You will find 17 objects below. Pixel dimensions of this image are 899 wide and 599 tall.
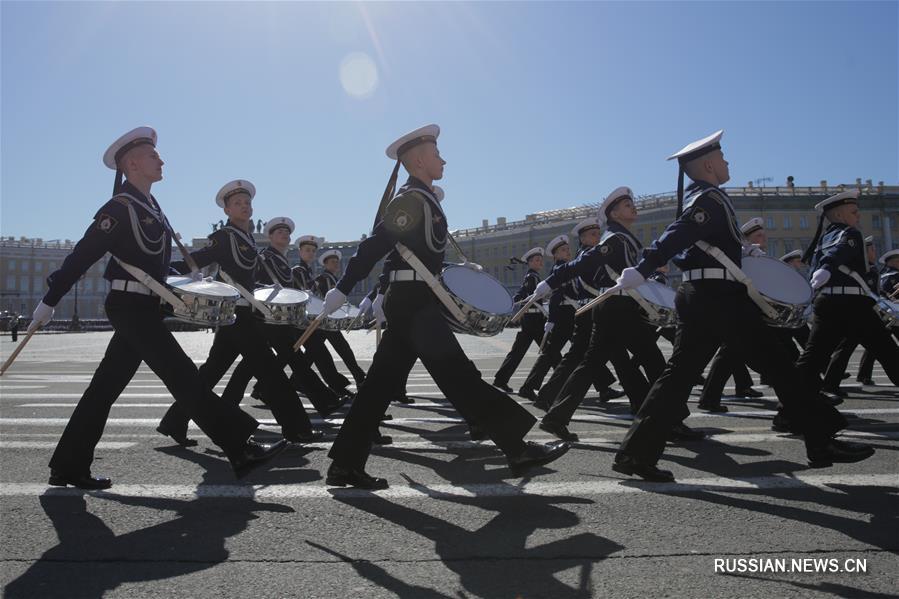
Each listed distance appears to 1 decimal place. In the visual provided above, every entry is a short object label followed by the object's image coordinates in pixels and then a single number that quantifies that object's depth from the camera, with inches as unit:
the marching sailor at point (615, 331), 234.5
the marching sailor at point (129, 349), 175.2
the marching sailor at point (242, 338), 232.5
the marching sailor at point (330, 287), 388.8
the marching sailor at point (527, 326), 410.3
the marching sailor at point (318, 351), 354.0
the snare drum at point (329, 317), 311.1
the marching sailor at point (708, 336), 169.9
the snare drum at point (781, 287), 190.4
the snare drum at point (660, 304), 231.6
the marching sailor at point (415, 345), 168.7
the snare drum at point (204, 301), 188.7
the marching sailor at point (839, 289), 262.7
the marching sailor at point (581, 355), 273.7
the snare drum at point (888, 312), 344.5
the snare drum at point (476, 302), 177.5
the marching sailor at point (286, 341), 294.0
